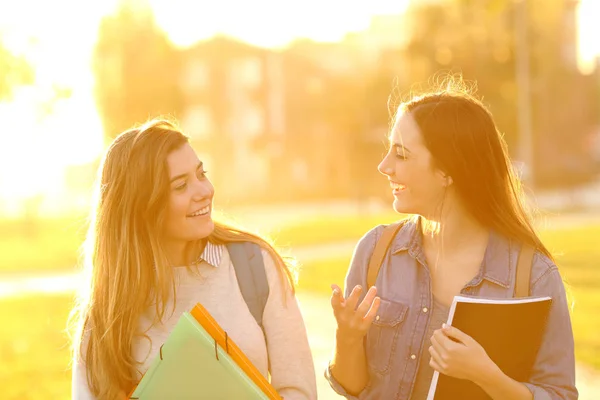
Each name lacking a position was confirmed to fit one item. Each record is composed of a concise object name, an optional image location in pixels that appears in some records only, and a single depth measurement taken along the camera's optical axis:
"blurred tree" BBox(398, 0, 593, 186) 38.28
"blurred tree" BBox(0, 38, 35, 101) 18.08
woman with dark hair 3.20
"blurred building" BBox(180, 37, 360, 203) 59.88
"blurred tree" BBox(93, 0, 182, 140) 40.31
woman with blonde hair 3.37
